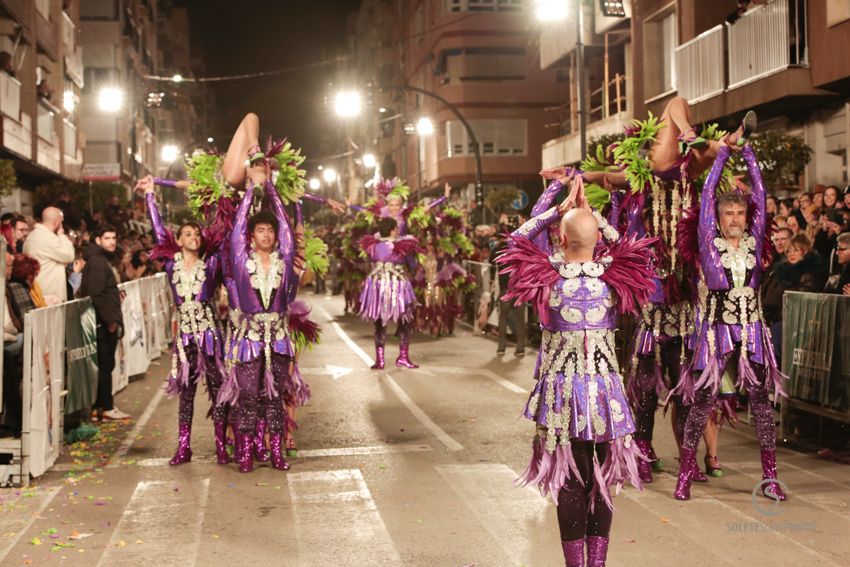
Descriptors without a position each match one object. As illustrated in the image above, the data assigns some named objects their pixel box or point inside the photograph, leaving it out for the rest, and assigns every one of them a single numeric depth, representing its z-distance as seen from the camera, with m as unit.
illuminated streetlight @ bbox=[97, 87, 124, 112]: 33.38
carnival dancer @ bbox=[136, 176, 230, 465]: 9.52
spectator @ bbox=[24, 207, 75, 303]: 11.75
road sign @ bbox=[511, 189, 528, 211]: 29.13
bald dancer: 5.76
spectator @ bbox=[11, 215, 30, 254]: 13.38
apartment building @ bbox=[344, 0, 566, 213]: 52.97
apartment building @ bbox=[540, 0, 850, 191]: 19.81
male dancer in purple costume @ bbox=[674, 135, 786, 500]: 7.87
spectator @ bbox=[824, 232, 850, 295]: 10.41
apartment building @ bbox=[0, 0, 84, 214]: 27.83
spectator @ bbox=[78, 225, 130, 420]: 12.21
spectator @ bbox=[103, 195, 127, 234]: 25.56
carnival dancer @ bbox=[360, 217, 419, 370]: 16.11
